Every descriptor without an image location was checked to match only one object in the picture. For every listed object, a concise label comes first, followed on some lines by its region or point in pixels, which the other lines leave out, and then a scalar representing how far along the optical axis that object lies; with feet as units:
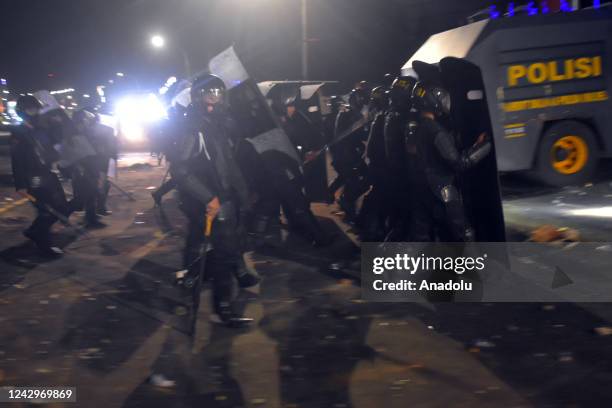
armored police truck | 38.40
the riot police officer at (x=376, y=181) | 23.76
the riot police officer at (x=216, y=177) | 19.07
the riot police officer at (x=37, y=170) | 27.76
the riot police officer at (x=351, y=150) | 32.76
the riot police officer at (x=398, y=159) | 21.59
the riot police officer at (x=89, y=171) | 34.09
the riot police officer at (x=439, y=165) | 20.24
